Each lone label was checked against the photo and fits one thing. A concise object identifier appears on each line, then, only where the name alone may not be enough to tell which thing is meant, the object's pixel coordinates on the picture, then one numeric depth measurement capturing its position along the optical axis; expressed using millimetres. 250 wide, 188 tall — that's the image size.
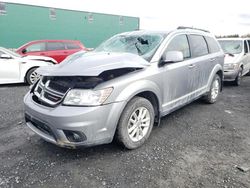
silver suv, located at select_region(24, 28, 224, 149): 2504
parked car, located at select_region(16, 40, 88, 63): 9217
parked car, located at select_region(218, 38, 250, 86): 7027
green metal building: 19734
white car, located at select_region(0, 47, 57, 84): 6898
